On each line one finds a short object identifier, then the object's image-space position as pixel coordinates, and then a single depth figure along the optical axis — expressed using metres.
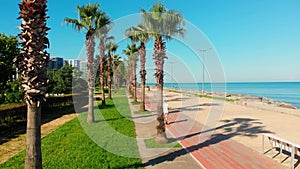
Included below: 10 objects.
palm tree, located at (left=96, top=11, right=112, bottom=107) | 13.11
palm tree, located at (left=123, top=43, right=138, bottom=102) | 24.26
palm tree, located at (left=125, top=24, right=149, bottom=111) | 14.79
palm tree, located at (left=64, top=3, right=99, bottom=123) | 12.37
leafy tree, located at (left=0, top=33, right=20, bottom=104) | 15.78
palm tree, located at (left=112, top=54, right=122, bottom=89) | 37.59
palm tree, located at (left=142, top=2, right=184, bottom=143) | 8.29
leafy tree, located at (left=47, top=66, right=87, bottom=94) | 32.88
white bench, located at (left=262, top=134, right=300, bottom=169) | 5.83
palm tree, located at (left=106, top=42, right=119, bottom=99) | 24.03
